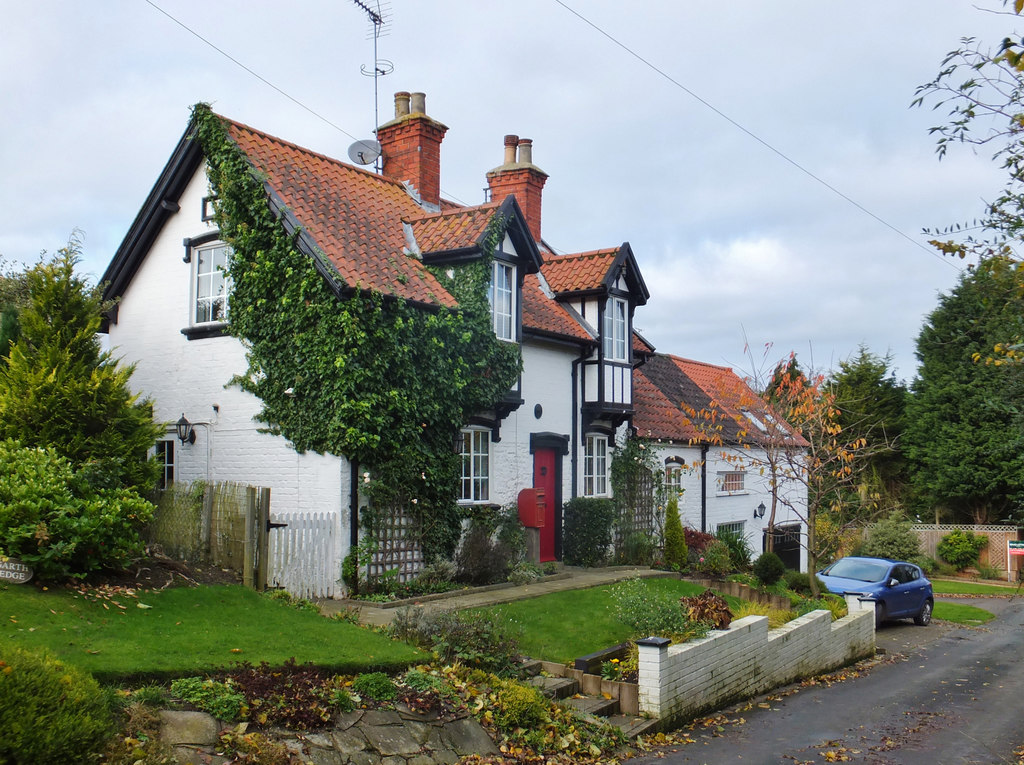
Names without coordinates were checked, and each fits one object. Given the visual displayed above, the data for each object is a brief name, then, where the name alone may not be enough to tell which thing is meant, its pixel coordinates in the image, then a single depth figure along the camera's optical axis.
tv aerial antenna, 20.28
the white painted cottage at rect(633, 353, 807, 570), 22.92
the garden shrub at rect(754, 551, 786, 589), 20.22
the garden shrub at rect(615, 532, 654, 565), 20.34
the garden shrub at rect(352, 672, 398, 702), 8.34
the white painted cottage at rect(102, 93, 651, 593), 14.84
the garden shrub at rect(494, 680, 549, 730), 8.74
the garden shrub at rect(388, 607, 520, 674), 9.93
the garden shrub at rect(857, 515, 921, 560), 32.19
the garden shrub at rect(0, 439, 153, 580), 9.59
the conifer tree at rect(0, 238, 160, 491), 11.97
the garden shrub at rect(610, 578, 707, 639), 11.37
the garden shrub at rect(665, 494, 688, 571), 21.17
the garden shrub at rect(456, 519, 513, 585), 15.34
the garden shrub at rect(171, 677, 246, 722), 7.22
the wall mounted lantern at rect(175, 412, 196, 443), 16.09
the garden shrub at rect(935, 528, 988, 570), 34.62
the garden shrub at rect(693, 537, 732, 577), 20.81
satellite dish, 20.28
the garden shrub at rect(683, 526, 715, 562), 22.44
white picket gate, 13.00
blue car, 19.66
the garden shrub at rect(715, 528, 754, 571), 23.71
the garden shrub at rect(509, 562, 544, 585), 15.87
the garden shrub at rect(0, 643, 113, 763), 5.58
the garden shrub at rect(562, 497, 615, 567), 19.25
